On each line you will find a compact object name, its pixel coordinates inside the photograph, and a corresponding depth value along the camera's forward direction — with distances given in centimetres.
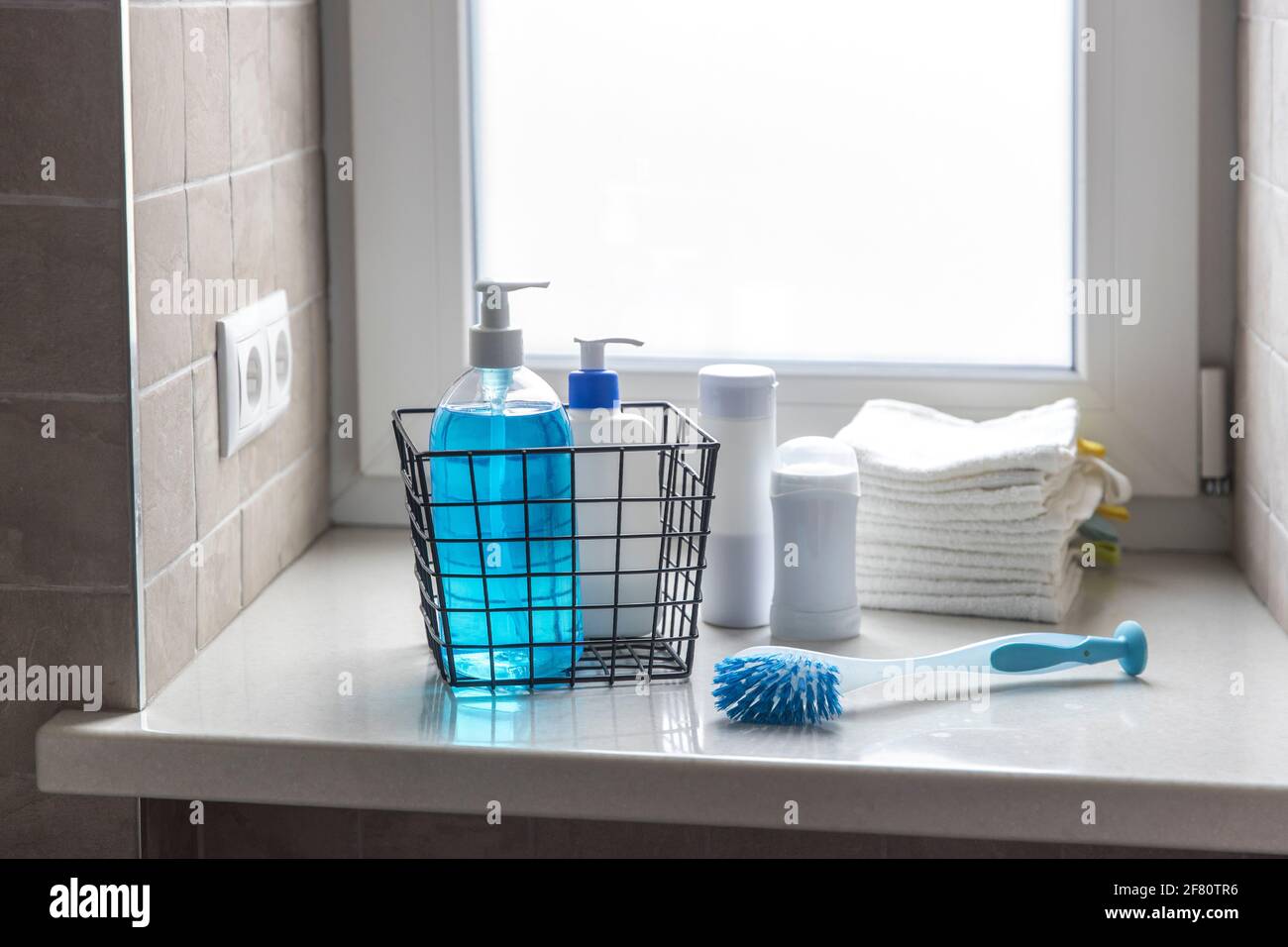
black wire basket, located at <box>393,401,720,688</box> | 97
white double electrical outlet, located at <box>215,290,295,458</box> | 109
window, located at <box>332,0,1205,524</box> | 129
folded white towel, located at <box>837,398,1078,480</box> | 112
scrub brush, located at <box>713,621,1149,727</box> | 94
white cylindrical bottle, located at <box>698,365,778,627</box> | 110
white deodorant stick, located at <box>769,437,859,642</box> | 107
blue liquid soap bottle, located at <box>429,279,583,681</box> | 98
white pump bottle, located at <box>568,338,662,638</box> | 104
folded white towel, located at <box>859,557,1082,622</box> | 114
